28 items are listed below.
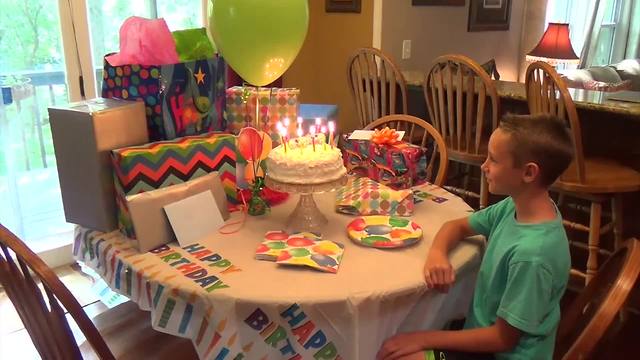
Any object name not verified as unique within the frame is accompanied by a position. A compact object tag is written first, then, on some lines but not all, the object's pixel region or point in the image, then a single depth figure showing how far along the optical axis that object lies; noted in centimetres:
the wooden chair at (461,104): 248
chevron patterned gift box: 137
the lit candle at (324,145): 148
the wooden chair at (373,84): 287
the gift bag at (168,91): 150
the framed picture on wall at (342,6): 360
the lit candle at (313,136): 147
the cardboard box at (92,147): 138
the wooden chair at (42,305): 107
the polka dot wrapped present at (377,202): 161
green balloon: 159
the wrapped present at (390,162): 173
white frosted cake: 139
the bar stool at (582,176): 209
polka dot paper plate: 139
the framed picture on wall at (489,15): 412
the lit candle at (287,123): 170
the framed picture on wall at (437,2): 365
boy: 114
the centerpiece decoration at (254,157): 159
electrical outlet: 369
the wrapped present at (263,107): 175
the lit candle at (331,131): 156
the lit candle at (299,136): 148
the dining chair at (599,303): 98
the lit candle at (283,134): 147
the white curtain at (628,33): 621
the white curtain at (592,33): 579
